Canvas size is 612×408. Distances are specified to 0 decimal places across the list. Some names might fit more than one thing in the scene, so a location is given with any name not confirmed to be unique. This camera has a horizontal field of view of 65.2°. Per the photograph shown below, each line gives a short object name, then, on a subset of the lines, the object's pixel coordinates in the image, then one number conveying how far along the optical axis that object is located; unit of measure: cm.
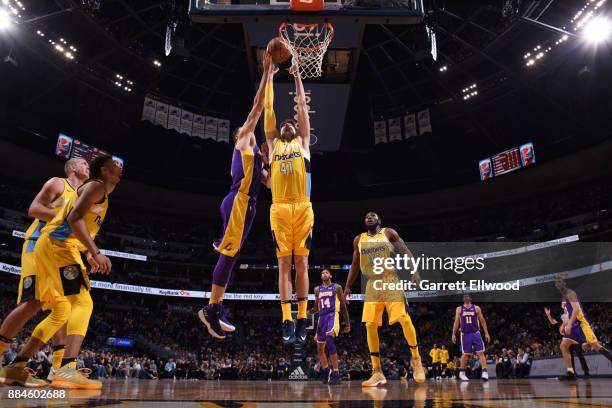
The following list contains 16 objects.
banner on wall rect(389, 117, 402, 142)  2561
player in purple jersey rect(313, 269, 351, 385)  1007
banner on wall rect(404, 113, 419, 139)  2544
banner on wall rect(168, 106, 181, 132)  2469
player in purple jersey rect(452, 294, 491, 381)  1137
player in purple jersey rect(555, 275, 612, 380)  926
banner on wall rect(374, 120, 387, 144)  2584
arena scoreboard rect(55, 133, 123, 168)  2386
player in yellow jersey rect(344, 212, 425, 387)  688
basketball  495
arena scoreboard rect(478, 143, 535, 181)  2506
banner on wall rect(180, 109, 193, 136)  2502
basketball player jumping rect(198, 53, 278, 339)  496
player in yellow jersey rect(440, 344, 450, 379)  2014
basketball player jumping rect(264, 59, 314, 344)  511
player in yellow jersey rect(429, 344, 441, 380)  2016
